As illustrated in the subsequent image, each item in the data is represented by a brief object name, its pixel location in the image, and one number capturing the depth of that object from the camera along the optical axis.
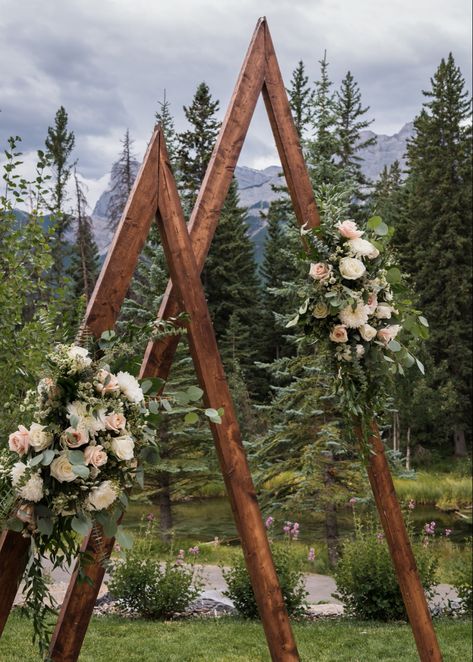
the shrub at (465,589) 7.48
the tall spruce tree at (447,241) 22.62
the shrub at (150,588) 6.98
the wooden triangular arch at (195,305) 2.90
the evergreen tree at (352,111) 25.84
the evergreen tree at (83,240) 22.83
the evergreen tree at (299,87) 16.71
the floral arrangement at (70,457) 2.27
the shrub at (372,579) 7.09
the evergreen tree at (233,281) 23.52
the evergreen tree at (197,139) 15.80
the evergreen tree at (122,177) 21.38
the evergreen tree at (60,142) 25.32
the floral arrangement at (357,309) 3.41
